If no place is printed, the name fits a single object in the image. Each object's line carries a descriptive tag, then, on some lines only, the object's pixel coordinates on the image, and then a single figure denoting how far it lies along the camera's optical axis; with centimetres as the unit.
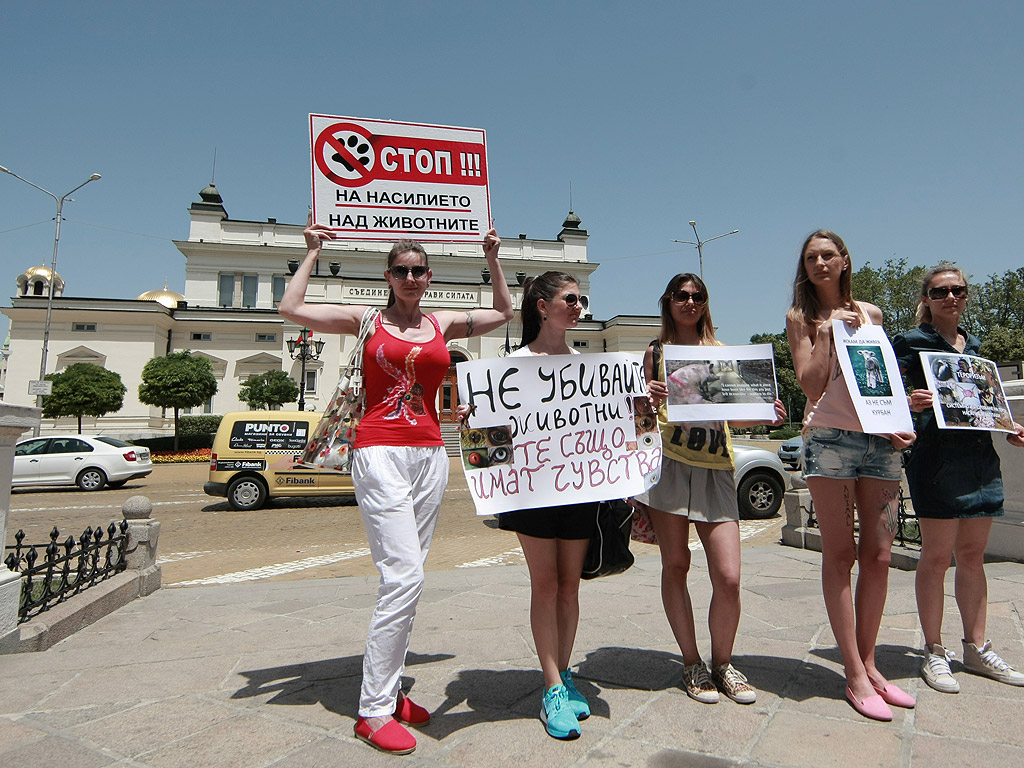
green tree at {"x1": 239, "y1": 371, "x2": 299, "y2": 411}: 3381
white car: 1709
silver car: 1071
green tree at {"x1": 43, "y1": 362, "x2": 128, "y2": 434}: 2938
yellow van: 1371
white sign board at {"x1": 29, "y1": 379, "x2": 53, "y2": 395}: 2394
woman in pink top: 292
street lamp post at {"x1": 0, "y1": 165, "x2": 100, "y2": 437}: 2666
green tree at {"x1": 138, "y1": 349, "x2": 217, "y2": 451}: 3058
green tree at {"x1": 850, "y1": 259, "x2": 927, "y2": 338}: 4600
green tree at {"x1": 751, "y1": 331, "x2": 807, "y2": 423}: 6216
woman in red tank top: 260
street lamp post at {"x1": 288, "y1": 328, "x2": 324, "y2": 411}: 2759
